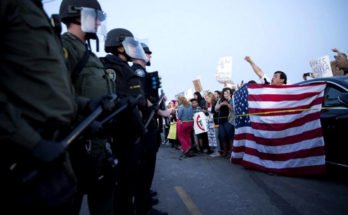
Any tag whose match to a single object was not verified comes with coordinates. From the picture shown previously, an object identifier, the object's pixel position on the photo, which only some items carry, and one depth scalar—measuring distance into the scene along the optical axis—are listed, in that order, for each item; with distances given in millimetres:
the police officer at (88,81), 2143
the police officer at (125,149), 2830
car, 4617
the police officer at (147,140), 3242
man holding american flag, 6273
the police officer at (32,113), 1170
